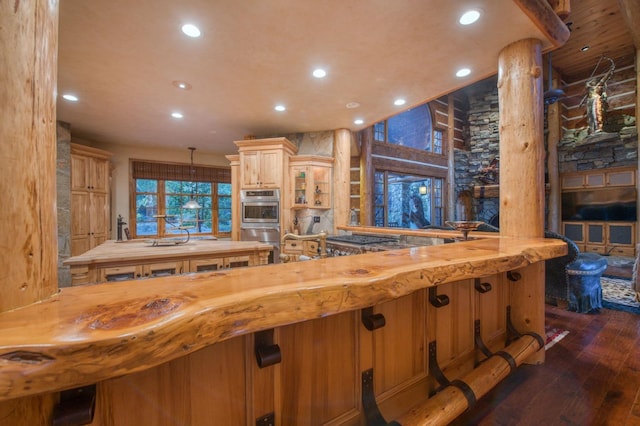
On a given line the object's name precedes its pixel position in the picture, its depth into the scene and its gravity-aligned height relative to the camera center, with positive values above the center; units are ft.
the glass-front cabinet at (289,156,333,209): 15.49 +1.91
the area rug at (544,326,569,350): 7.55 -3.80
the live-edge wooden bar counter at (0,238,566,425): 1.49 -0.91
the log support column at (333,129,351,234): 15.81 +2.25
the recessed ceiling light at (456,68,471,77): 8.80 +4.81
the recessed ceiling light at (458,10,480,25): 6.22 +4.75
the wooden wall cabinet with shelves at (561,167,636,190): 18.06 +2.42
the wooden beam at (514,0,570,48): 6.06 +4.69
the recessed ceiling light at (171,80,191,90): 9.85 +4.97
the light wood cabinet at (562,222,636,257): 17.83 -1.80
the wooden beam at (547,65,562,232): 20.53 +3.94
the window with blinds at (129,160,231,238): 19.84 +1.39
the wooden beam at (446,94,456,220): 25.58 +4.97
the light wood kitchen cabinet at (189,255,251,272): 8.96 -1.76
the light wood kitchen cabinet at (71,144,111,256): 15.24 +1.04
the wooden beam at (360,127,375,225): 19.21 +2.64
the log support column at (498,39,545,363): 6.34 +1.00
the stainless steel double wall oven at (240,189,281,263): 15.01 -0.15
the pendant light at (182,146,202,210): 13.25 +0.46
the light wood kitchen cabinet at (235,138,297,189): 14.83 +2.98
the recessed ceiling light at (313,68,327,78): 9.03 +4.95
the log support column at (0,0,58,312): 1.84 +0.45
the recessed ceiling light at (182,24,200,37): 6.80 +4.89
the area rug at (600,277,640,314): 10.11 -3.64
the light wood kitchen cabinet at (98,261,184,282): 7.72 -1.73
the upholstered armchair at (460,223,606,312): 9.67 -2.51
